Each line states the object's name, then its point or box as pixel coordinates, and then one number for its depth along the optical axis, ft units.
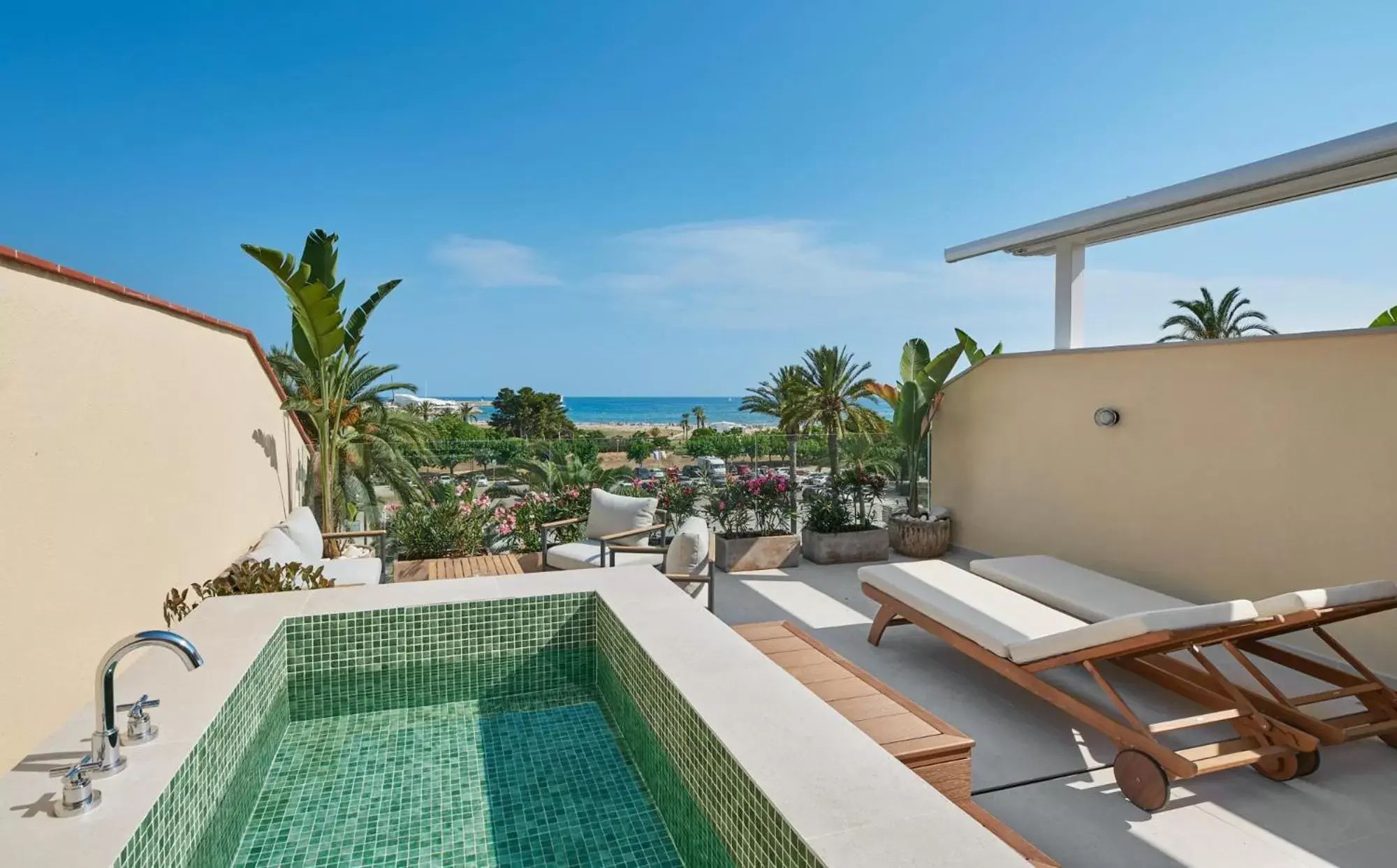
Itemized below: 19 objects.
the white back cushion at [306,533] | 18.16
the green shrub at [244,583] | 13.43
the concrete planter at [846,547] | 24.94
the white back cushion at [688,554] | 16.53
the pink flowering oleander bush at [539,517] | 23.32
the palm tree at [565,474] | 26.40
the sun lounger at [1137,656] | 10.13
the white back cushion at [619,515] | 20.85
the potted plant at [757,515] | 24.38
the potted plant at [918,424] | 25.93
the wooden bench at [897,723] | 8.86
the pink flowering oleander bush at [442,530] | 22.35
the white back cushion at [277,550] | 16.01
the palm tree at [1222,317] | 69.00
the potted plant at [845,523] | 25.02
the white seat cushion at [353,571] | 16.97
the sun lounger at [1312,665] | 10.55
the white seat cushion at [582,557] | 19.30
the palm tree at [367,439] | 26.50
